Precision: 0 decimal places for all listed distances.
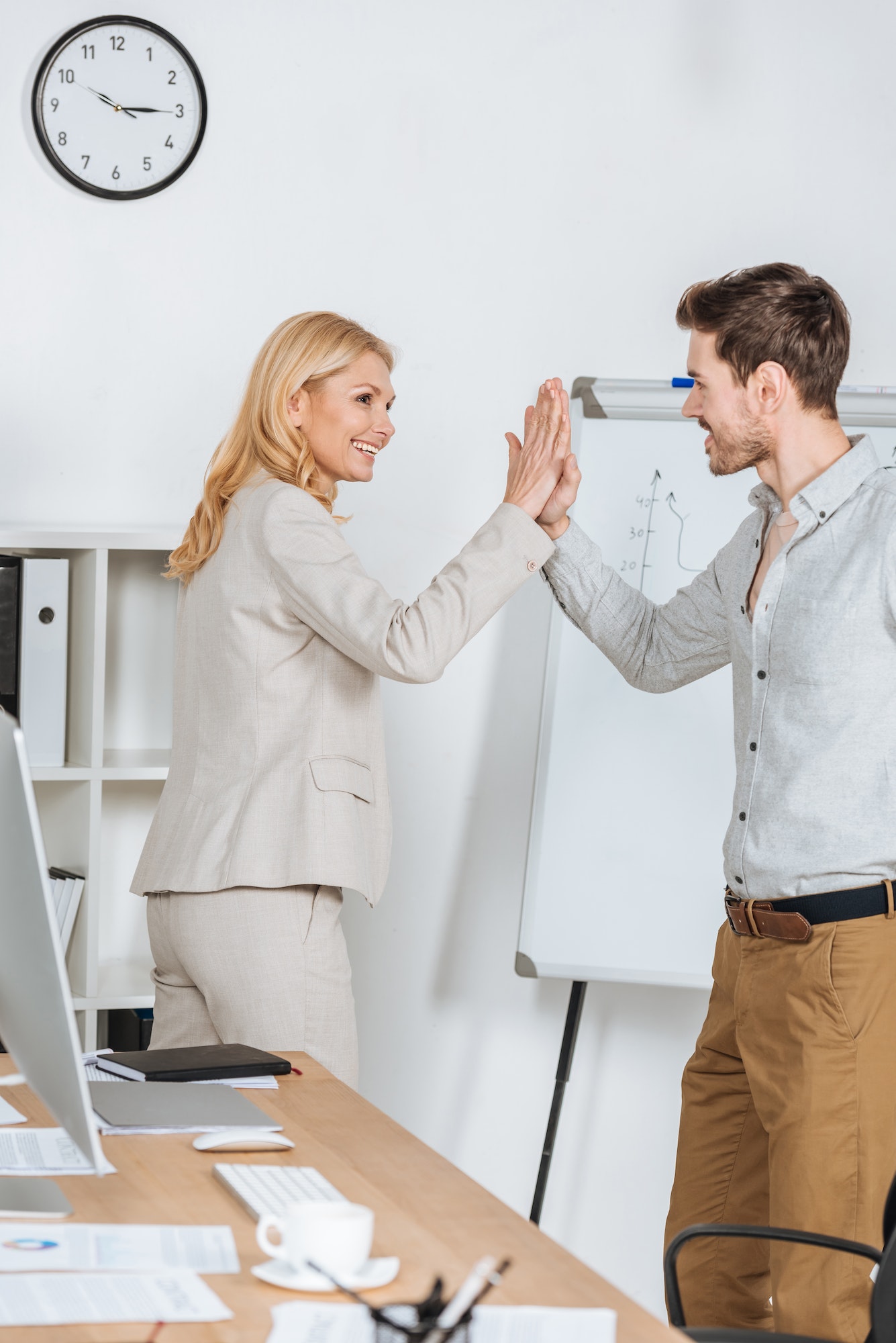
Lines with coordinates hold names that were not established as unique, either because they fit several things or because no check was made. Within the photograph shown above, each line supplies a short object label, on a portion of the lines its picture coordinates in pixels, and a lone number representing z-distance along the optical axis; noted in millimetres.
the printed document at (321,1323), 3335
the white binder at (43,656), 4749
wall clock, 4887
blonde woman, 4252
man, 4092
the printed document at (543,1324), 3390
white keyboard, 3687
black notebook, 3989
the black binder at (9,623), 4691
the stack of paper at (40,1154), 3756
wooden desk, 3556
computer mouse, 3810
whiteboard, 4846
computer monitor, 3565
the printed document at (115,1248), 3586
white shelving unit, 4734
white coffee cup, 3563
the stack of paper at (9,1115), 3868
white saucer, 3566
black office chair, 3783
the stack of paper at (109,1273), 3426
